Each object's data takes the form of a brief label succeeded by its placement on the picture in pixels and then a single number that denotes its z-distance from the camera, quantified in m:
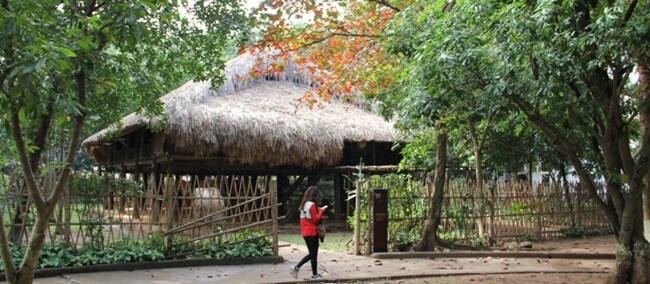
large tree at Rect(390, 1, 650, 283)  6.78
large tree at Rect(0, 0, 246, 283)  4.18
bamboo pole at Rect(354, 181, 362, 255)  11.00
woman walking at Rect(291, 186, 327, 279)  8.43
